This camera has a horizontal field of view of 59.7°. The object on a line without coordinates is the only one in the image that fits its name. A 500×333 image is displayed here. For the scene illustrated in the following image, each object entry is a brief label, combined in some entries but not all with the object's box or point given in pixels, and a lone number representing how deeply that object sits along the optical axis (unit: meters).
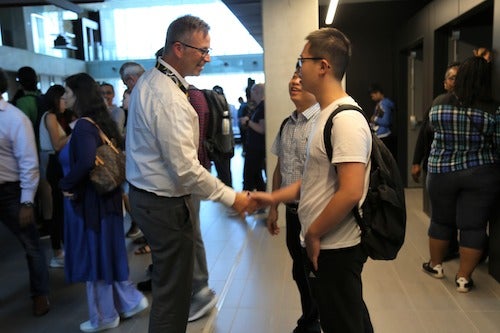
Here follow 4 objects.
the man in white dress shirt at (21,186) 2.73
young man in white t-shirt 1.54
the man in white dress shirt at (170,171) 1.86
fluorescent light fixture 4.37
